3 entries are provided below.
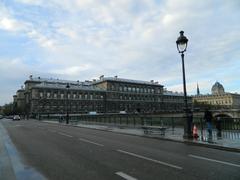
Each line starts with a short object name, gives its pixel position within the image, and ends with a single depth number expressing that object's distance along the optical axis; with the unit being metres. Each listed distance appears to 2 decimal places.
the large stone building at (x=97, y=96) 119.25
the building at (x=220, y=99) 168.88
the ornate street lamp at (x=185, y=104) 15.78
